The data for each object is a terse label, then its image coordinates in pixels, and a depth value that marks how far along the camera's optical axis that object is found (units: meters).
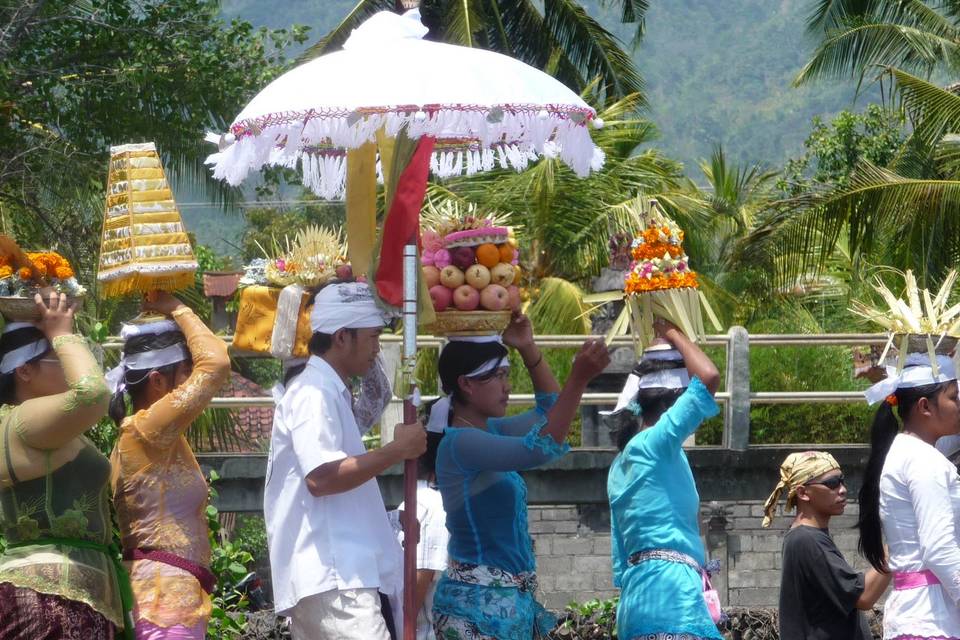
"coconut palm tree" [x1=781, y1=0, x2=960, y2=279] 25.97
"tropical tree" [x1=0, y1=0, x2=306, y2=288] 23.61
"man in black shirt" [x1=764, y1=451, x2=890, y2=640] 10.12
